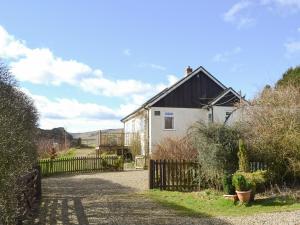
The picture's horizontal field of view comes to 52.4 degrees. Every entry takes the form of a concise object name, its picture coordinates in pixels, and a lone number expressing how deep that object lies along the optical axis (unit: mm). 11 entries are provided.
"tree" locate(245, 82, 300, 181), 10677
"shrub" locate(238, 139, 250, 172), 10798
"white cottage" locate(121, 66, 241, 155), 23503
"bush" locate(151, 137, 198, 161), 13026
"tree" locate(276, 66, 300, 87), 26660
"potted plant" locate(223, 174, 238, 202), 9808
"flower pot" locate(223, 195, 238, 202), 9762
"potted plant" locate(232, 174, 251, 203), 9499
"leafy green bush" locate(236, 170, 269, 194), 10140
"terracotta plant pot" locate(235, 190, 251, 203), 9482
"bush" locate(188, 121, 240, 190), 11291
